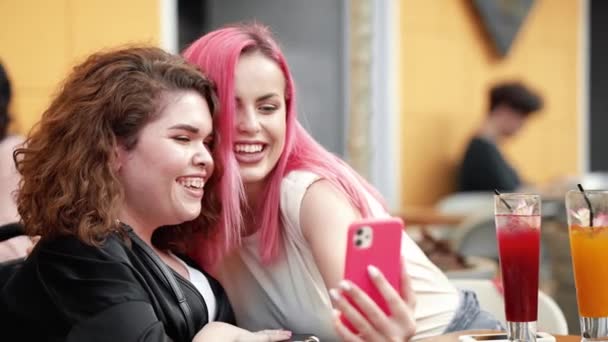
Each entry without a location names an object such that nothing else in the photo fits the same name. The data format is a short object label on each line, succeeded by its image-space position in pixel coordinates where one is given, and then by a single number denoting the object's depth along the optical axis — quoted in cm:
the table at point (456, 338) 184
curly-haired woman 175
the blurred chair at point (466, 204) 510
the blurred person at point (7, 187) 203
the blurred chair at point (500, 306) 220
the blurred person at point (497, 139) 599
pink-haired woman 199
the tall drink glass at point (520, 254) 174
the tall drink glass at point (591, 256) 175
